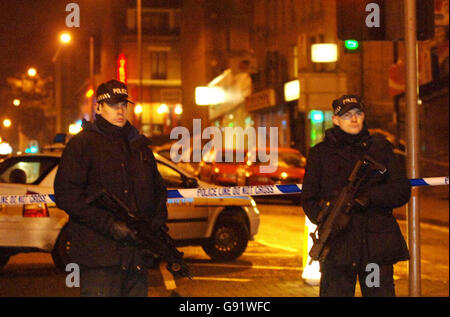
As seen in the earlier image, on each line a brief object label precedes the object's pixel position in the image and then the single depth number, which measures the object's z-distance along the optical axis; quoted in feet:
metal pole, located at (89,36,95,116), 108.37
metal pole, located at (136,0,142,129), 84.53
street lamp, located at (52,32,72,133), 72.91
